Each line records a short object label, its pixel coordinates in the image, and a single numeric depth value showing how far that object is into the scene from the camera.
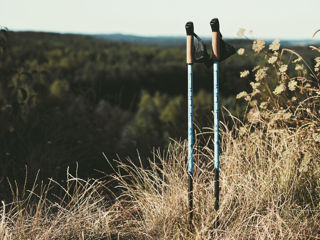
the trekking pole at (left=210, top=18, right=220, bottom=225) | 2.58
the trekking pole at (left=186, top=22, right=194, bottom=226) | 2.63
